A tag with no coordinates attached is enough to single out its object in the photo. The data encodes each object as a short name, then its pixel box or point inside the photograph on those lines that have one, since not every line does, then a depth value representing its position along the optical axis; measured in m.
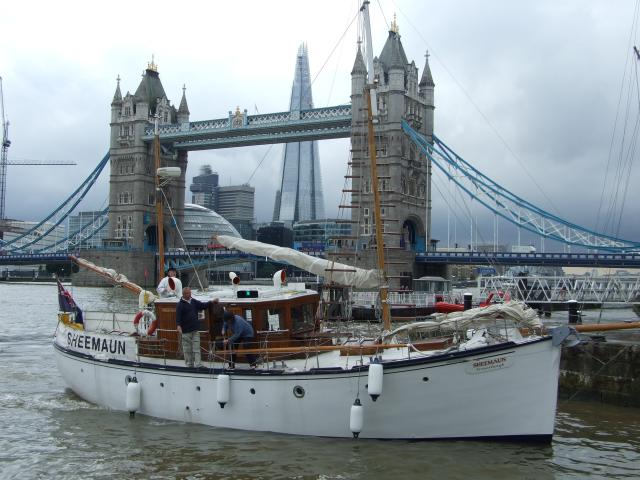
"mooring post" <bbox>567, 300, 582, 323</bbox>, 17.78
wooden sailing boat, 12.25
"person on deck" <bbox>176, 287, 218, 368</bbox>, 13.98
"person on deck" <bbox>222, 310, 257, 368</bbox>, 13.91
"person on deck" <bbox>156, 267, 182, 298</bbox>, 15.34
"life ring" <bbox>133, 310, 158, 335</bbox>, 15.32
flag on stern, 18.30
